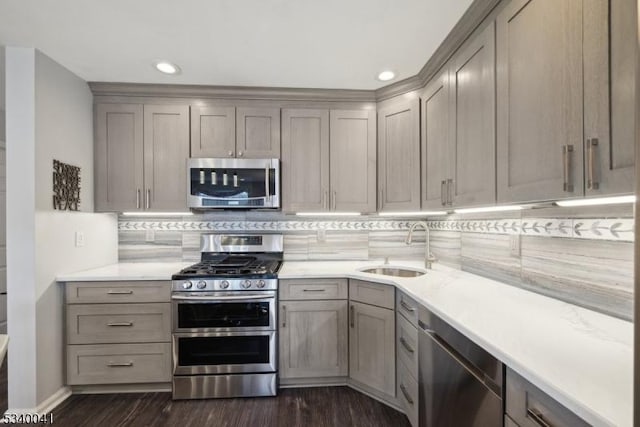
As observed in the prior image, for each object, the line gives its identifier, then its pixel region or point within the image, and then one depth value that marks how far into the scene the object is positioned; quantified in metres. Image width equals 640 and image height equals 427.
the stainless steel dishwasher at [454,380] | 0.96
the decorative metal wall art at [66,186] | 1.96
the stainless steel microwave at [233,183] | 2.28
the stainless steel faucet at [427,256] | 2.28
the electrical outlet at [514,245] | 1.64
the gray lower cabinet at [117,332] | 2.03
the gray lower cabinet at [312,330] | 2.10
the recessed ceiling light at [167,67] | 1.98
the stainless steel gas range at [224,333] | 2.01
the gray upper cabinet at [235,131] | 2.35
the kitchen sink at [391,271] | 2.42
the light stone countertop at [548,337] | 0.66
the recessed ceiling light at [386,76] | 2.10
